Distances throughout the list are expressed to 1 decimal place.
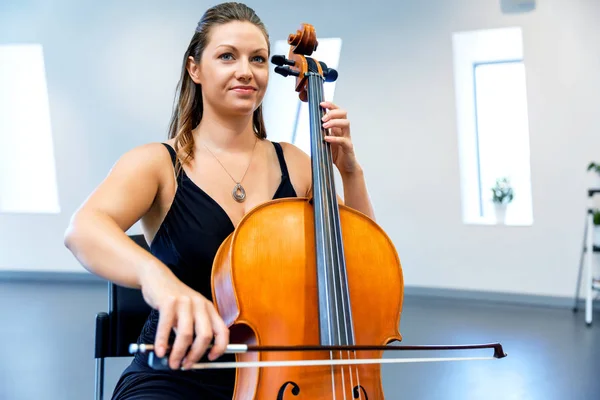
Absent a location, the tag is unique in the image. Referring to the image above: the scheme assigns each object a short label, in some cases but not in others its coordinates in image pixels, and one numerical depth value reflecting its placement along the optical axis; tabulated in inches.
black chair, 58.1
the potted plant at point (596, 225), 169.8
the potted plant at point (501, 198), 201.5
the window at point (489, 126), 203.8
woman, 40.4
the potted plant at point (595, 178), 180.4
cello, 38.2
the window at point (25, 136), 250.7
